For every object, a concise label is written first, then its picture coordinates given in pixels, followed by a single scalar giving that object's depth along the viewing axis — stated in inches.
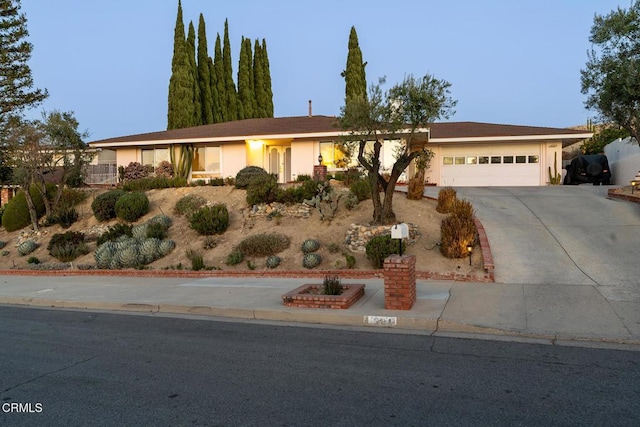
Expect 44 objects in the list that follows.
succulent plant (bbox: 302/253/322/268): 553.3
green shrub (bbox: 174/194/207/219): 799.1
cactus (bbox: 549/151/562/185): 1026.0
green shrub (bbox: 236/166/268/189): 844.6
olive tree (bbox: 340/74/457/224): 552.7
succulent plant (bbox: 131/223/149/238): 731.4
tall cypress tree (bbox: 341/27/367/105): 1521.9
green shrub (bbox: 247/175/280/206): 756.2
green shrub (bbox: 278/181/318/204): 727.1
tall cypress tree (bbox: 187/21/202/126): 1672.6
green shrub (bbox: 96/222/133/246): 736.5
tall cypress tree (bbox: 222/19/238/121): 1829.5
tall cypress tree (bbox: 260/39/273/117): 1937.7
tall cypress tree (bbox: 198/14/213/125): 1736.0
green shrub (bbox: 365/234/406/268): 510.6
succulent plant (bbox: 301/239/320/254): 589.6
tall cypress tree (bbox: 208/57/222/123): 1761.8
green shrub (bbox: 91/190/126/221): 835.6
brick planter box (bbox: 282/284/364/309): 363.6
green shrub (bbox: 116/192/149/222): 809.3
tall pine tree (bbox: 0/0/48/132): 1156.5
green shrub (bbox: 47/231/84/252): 759.7
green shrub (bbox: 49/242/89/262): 721.0
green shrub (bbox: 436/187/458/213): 627.2
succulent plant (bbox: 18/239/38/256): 776.9
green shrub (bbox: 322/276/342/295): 388.5
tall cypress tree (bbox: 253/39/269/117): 1923.0
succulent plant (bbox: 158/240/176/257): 669.2
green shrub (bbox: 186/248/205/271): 588.4
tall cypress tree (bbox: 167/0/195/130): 1592.0
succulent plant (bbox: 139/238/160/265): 654.5
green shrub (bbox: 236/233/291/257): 617.0
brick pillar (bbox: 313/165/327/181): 852.2
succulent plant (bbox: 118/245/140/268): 642.2
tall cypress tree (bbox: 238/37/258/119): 1876.2
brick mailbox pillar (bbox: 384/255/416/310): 345.7
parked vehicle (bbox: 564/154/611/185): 1095.0
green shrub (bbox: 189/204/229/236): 696.4
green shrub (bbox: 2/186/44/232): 908.6
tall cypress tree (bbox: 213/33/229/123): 1779.0
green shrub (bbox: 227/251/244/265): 602.5
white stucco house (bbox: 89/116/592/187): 1026.1
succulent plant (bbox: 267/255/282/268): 575.2
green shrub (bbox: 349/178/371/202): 700.7
